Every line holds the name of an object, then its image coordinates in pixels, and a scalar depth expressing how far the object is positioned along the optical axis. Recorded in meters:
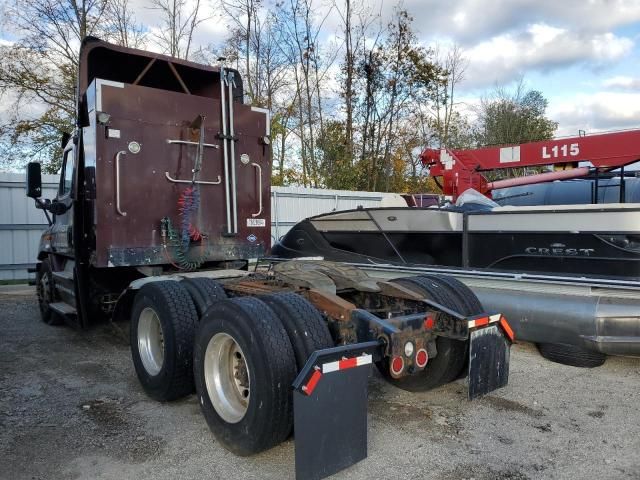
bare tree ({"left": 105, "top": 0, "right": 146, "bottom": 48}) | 18.60
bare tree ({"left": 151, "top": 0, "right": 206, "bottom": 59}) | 20.34
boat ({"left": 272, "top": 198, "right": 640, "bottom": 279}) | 5.24
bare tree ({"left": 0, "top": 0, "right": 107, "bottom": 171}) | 17.75
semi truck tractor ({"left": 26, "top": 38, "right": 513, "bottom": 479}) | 3.12
